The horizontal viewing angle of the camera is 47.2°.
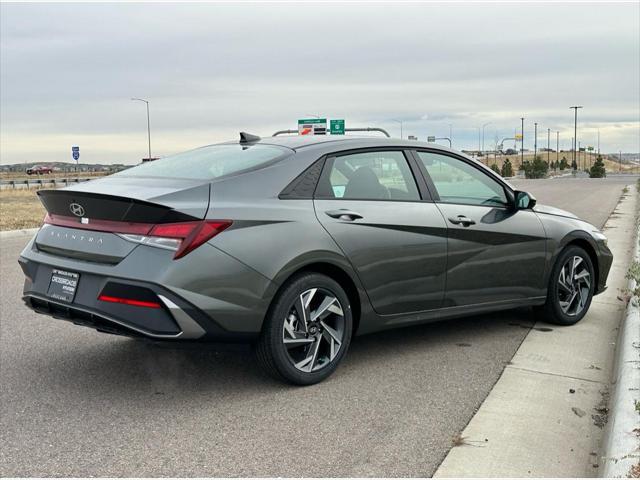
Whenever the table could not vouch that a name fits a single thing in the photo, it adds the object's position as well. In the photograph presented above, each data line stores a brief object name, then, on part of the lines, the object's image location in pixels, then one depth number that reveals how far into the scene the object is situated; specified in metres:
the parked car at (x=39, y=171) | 83.69
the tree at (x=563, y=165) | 112.22
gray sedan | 4.22
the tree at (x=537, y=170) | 75.25
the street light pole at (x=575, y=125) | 96.22
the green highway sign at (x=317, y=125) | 35.49
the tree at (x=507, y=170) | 75.75
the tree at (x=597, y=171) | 74.62
